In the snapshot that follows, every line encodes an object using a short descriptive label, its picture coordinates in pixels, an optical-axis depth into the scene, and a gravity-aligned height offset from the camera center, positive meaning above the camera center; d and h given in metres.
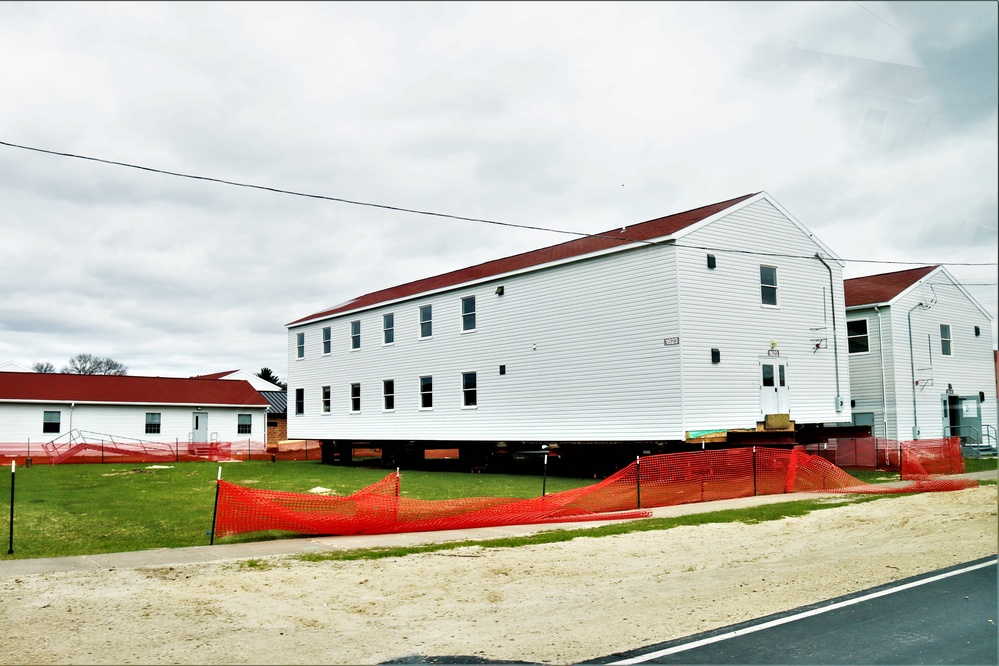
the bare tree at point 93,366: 85.69 +5.18
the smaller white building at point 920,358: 33.69 +1.66
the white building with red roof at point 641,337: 24.30 +2.16
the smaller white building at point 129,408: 45.28 +0.38
